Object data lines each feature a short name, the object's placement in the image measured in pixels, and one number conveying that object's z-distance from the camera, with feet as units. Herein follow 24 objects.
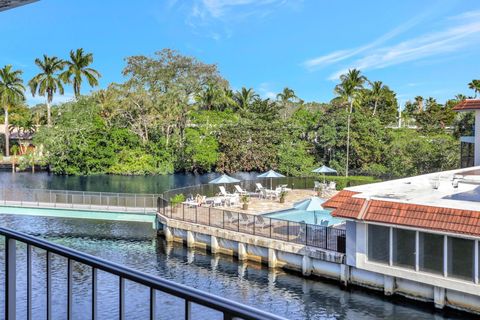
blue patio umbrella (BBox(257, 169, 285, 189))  108.47
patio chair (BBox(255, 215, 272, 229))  71.21
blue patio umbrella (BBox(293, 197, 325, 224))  75.20
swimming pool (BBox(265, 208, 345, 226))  78.79
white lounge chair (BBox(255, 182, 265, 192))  103.52
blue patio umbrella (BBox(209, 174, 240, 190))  99.25
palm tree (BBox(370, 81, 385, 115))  224.74
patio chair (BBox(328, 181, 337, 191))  111.75
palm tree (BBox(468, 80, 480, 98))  202.18
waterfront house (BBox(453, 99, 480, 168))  97.60
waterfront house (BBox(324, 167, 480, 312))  50.24
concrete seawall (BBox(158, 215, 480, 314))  52.70
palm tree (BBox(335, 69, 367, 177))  206.39
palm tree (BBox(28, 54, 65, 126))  194.39
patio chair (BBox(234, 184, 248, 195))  100.33
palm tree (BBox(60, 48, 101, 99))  200.23
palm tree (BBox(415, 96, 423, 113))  275.10
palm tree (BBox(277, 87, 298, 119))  250.88
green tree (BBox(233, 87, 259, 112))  227.03
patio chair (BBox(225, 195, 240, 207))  93.58
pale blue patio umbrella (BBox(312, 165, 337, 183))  120.98
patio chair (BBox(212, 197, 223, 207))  92.07
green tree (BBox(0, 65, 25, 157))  197.26
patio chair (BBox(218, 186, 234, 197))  96.94
